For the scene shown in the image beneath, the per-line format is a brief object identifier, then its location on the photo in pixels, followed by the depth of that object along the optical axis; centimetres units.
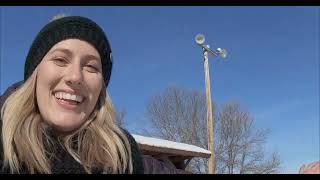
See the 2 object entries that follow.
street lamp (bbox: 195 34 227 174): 851
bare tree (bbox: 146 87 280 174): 1644
